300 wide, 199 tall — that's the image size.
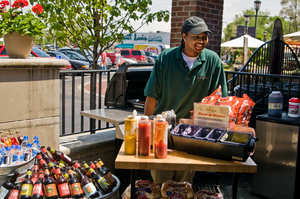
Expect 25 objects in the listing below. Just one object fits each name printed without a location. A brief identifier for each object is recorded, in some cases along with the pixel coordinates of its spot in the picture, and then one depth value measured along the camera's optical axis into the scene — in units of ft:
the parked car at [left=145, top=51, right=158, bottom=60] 115.55
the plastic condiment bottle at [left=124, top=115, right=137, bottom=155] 8.56
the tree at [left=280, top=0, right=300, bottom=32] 183.40
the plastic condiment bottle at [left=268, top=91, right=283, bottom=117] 12.41
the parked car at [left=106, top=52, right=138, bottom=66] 94.99
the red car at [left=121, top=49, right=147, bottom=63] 108.78
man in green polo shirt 11.14
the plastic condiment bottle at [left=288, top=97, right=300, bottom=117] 12.48
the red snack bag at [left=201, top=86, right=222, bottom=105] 9.38
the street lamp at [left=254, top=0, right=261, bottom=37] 82.38
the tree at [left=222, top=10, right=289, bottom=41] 261.65
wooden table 8.05
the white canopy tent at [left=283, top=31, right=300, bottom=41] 35.75
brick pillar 19.21
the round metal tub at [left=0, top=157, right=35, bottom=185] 9.64
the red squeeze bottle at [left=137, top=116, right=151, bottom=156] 8.36
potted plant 11.55
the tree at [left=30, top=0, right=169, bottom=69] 20.33
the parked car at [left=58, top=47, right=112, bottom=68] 81.46
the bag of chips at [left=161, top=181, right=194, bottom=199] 9.93
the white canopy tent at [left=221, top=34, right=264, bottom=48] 62.80
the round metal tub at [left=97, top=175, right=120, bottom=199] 9.41
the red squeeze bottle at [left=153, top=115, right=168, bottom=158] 8.32
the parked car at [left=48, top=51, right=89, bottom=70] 74.30
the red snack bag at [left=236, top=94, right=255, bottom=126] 9.05
